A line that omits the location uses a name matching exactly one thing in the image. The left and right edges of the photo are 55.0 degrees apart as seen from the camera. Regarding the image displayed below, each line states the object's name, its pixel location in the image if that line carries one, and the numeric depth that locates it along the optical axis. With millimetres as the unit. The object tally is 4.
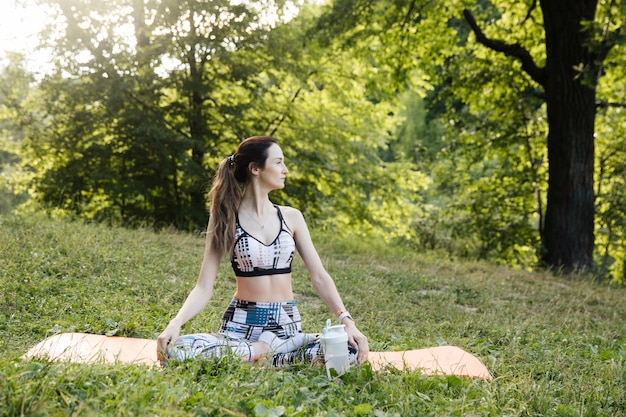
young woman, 3750
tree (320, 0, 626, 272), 10180
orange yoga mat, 3922
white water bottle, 3486
